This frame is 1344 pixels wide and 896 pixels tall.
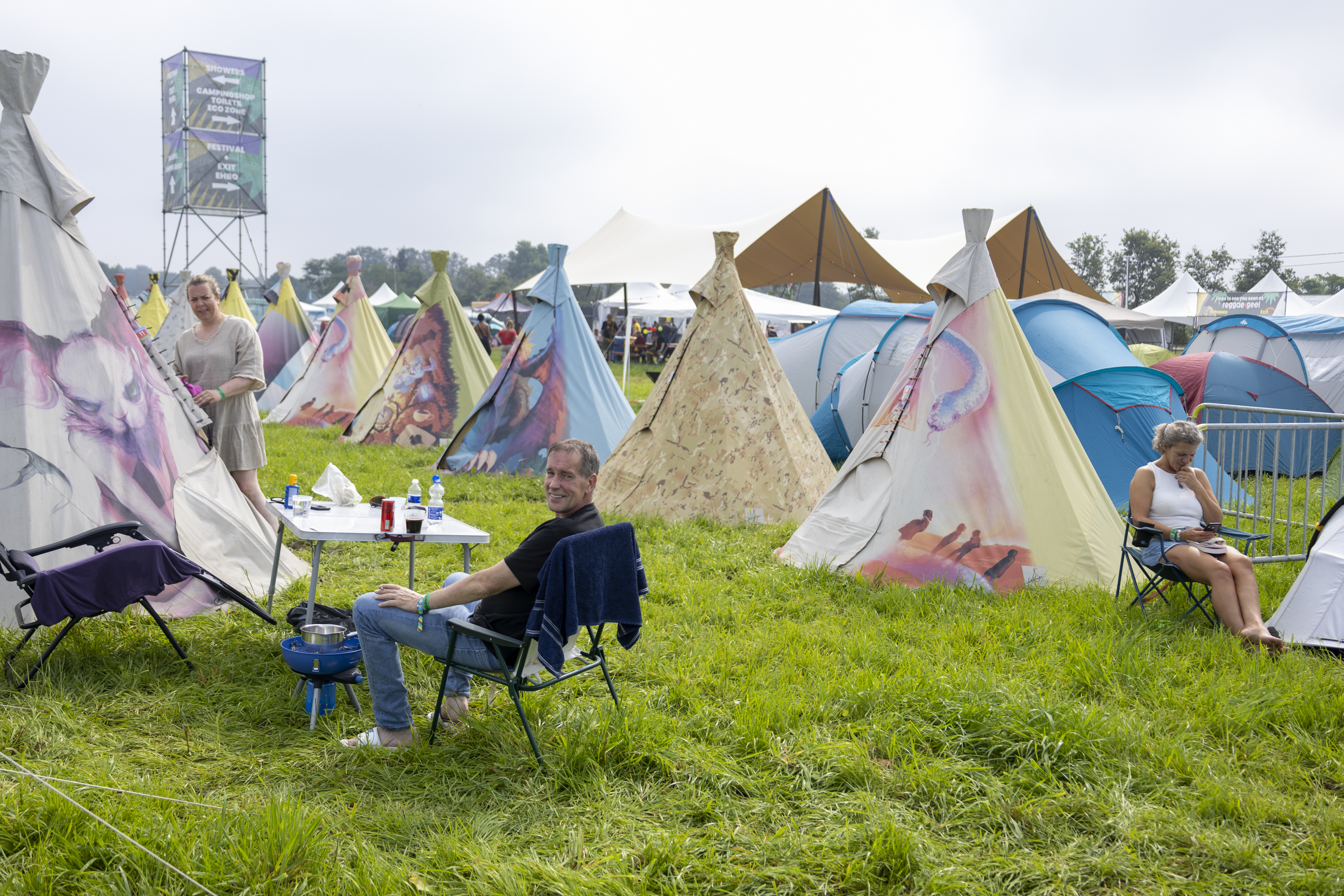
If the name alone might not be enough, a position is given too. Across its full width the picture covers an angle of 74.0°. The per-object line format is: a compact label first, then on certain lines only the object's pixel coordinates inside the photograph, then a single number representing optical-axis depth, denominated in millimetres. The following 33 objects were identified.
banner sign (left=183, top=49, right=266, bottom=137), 29562
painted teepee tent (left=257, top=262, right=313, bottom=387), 16797
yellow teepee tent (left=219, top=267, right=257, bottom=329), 15898
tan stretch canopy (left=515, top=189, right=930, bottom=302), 16172
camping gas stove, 3570
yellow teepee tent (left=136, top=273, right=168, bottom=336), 18312
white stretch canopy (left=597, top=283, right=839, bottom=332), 20031
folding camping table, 4074
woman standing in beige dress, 5281
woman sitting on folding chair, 4586
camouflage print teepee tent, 7574
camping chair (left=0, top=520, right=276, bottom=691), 3697
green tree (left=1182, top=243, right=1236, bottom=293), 59625
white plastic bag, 4887
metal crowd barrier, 5906
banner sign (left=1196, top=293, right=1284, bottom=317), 29516
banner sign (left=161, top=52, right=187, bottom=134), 29562
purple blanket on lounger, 3633
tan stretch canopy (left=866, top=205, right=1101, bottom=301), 17781
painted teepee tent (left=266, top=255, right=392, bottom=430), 13359
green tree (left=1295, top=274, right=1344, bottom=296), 60312
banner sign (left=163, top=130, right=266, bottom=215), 30000
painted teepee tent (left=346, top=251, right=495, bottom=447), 11375
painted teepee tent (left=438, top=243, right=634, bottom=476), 9617
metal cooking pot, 3721
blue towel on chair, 3092
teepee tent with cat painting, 4449
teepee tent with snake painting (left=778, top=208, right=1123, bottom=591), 5562
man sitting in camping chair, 3195
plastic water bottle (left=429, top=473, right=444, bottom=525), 4629
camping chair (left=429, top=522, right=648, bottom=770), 3104
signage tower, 29672
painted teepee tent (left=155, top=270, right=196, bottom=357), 14734
